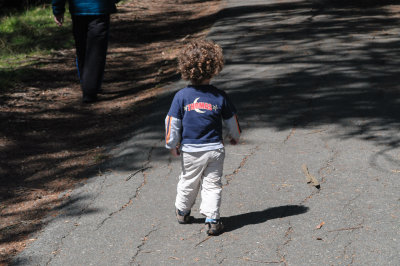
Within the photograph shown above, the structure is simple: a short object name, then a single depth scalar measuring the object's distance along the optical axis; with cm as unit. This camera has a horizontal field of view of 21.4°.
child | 696
